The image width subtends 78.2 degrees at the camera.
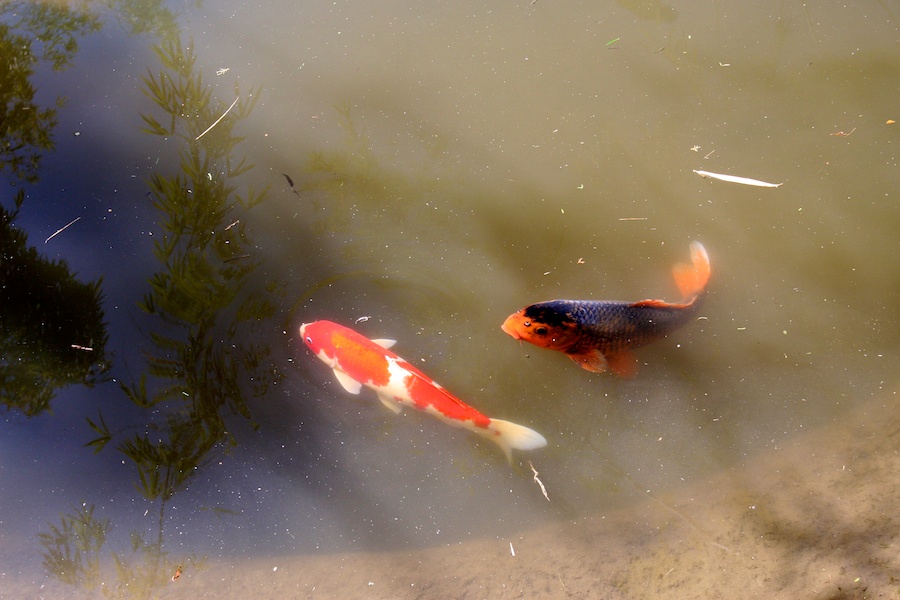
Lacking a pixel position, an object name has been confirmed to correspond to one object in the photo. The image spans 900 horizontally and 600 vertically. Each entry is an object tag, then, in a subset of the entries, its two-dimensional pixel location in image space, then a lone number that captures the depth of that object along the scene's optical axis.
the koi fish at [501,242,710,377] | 2.56
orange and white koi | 2.69
